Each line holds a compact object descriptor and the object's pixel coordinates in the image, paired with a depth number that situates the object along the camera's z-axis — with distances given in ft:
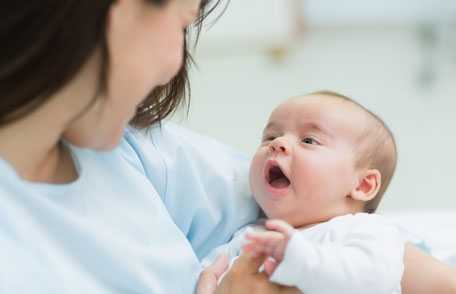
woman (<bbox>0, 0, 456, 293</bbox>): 2.56
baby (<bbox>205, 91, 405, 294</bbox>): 2.91
